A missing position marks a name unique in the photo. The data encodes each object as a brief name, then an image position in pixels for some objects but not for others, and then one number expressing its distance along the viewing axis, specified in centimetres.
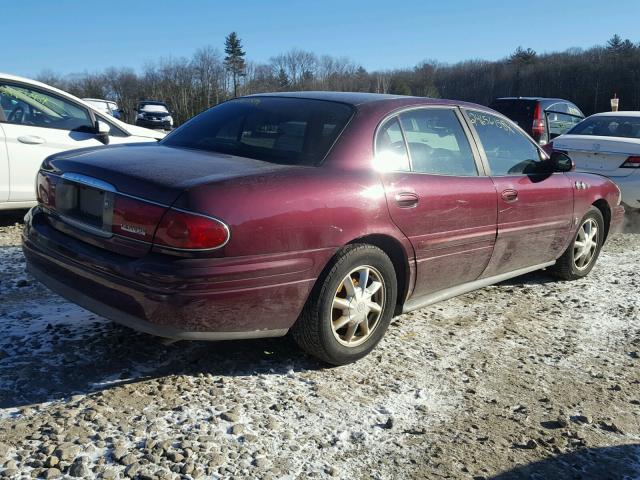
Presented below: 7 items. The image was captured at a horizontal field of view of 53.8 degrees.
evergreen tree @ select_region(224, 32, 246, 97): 6800
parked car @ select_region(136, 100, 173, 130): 2817
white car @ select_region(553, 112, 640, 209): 758
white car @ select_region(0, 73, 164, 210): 634
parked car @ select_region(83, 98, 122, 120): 3047
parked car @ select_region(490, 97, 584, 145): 1178
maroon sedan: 287
